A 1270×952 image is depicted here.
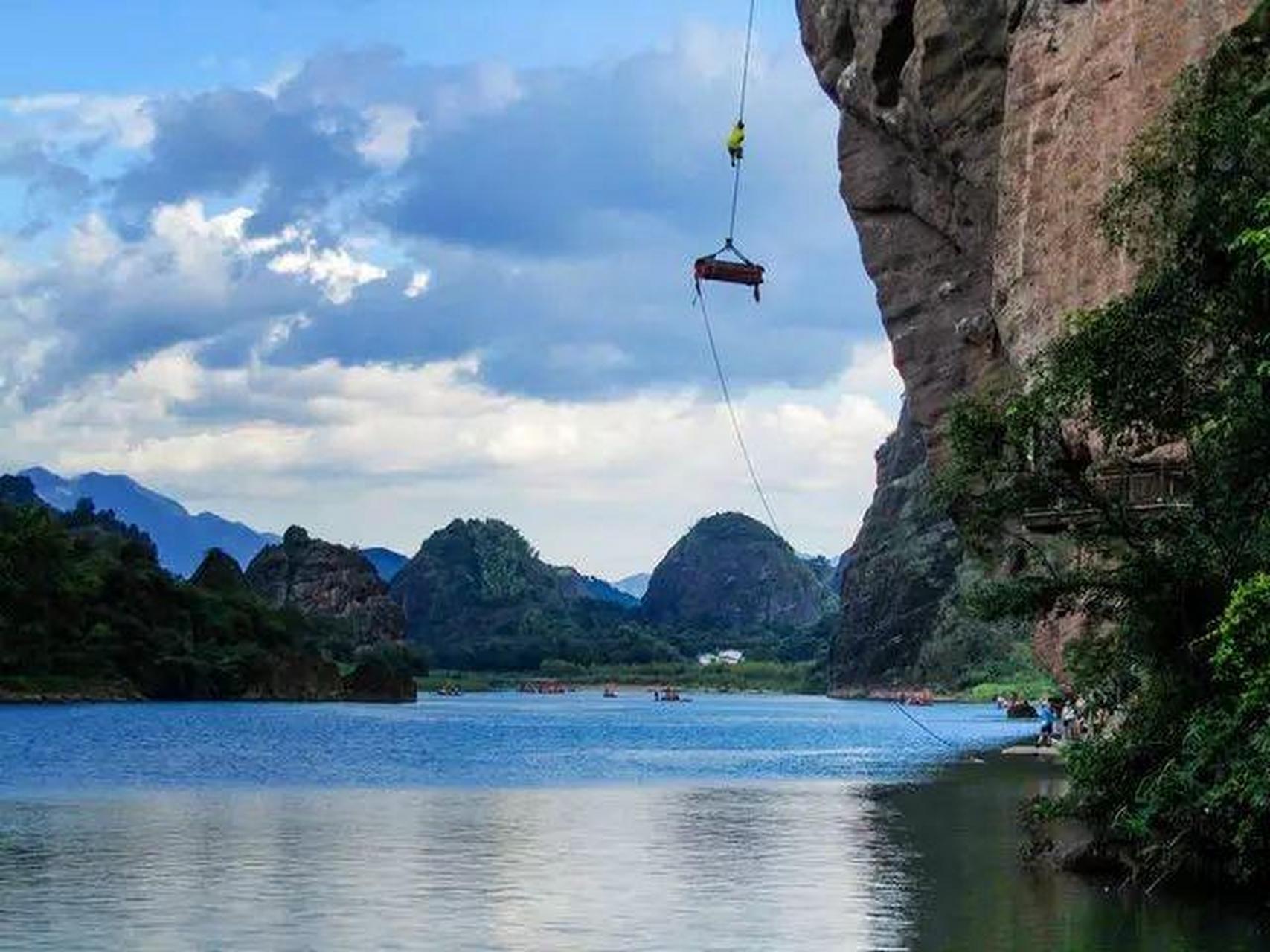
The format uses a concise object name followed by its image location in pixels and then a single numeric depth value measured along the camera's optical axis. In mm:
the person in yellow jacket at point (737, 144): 67675
